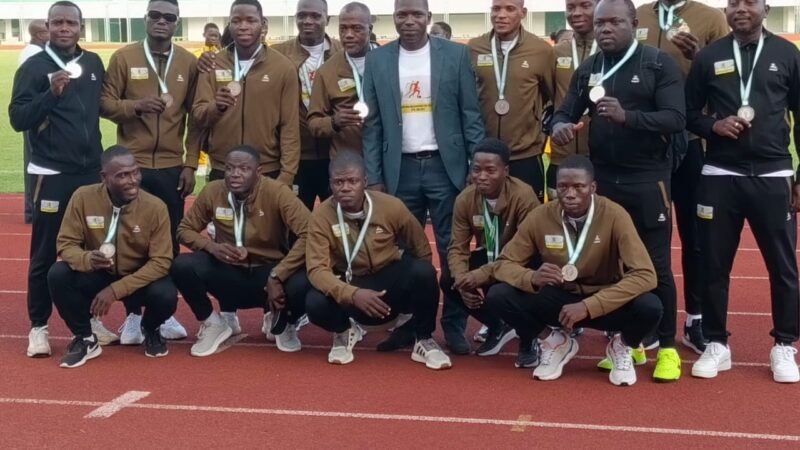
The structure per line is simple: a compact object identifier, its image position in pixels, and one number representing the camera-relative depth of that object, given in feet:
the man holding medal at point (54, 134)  22.57
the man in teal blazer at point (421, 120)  22.77
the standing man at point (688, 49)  22.21
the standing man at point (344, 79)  23.93
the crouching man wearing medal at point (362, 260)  22.06
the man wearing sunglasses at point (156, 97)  23.76
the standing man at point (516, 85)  23.17
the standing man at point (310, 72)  25.11
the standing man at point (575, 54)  23.07
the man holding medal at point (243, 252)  22.82
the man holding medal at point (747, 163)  19.89
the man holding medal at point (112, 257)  22.12
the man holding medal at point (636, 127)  20.12
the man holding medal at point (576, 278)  20.04
